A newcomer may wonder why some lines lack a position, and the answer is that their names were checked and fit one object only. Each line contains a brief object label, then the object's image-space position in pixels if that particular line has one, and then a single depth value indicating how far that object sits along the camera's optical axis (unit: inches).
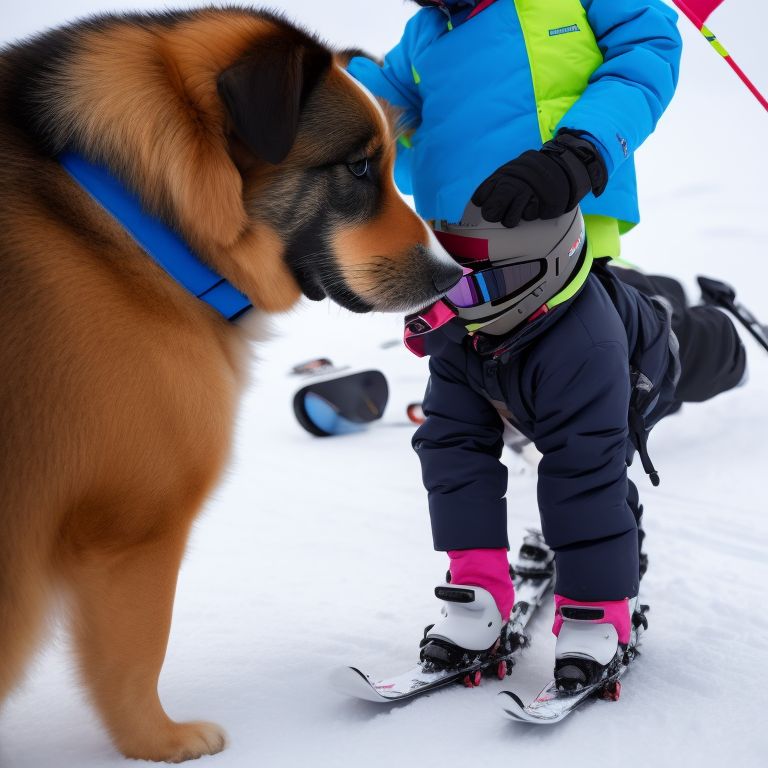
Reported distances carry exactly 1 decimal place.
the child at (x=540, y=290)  52.0
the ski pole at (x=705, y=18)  57.7
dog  40.7
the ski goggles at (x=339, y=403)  111.7
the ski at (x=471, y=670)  48.8
